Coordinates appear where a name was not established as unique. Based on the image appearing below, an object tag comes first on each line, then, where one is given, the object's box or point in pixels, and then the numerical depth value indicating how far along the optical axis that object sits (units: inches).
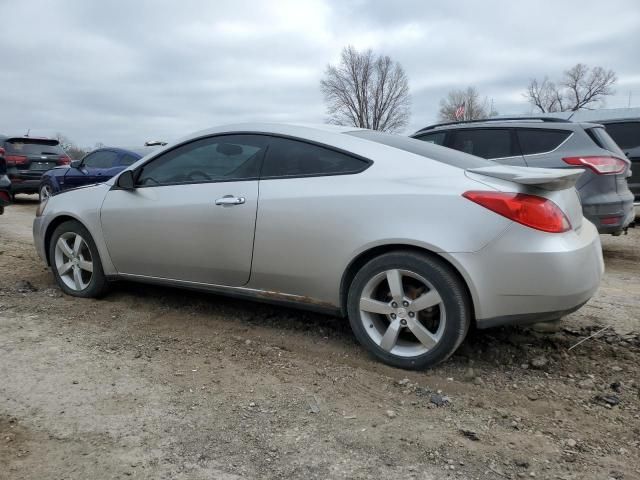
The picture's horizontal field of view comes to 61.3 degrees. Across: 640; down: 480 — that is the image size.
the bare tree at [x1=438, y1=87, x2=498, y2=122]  2578.7
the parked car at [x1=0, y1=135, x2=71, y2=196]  486.9
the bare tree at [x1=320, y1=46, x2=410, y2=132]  2308.1
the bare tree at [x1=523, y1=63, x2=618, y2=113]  2647.6
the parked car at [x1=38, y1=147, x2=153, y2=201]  372.8
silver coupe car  110.2
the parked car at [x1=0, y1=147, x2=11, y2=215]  285.2
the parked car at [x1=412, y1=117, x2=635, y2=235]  217.2
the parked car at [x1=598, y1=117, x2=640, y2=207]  334.6
